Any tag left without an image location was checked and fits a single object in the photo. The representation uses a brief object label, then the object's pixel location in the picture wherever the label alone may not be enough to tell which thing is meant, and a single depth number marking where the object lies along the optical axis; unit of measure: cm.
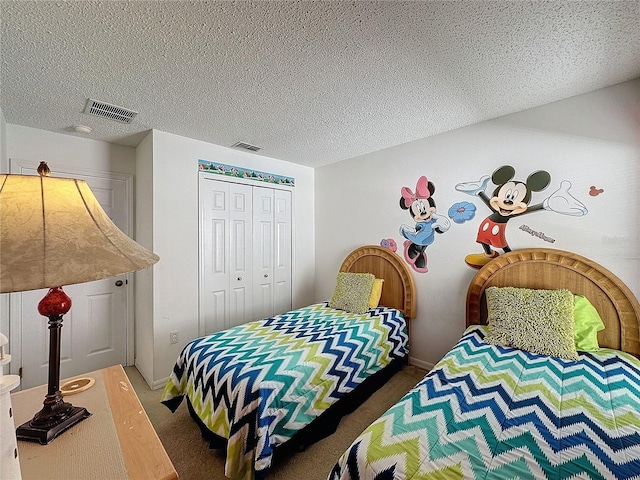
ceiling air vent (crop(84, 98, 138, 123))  202
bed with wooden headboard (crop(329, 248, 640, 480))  95
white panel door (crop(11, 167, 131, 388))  245
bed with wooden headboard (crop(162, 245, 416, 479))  147
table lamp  62
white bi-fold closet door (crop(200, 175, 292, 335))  288
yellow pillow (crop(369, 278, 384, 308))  288
